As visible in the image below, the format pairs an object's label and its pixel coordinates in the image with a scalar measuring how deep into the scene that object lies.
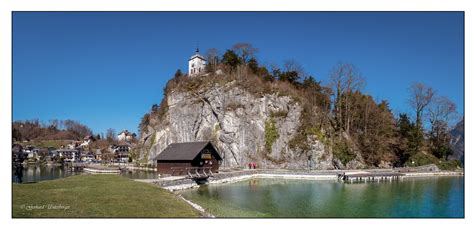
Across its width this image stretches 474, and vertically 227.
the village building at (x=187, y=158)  32.84
